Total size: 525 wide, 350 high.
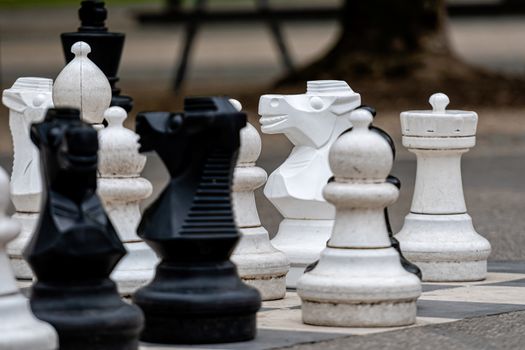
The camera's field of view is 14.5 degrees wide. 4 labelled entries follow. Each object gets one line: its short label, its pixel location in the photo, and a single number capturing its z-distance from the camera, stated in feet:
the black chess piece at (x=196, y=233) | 19.54
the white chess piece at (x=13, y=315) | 16.75
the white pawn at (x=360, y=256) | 20.60
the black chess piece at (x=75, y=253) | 17.81
